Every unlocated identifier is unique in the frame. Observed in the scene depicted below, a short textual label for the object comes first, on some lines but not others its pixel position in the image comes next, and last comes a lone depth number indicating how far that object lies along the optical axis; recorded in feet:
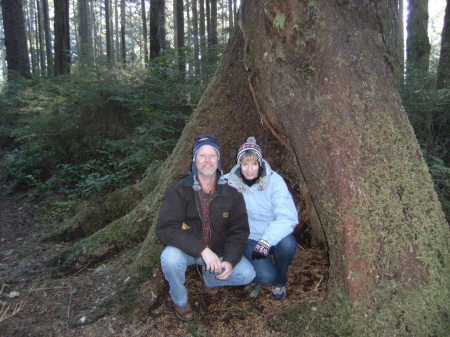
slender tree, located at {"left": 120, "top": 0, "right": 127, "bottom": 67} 85.05
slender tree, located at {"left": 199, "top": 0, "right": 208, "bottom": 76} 28.25
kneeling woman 9.94
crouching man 9.29
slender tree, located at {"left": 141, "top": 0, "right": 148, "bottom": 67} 86.07
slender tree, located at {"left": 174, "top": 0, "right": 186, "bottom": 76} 44.84
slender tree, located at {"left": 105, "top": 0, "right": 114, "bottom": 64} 82.12
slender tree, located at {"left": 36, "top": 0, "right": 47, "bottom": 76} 99.04
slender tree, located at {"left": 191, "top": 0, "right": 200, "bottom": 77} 27.68
